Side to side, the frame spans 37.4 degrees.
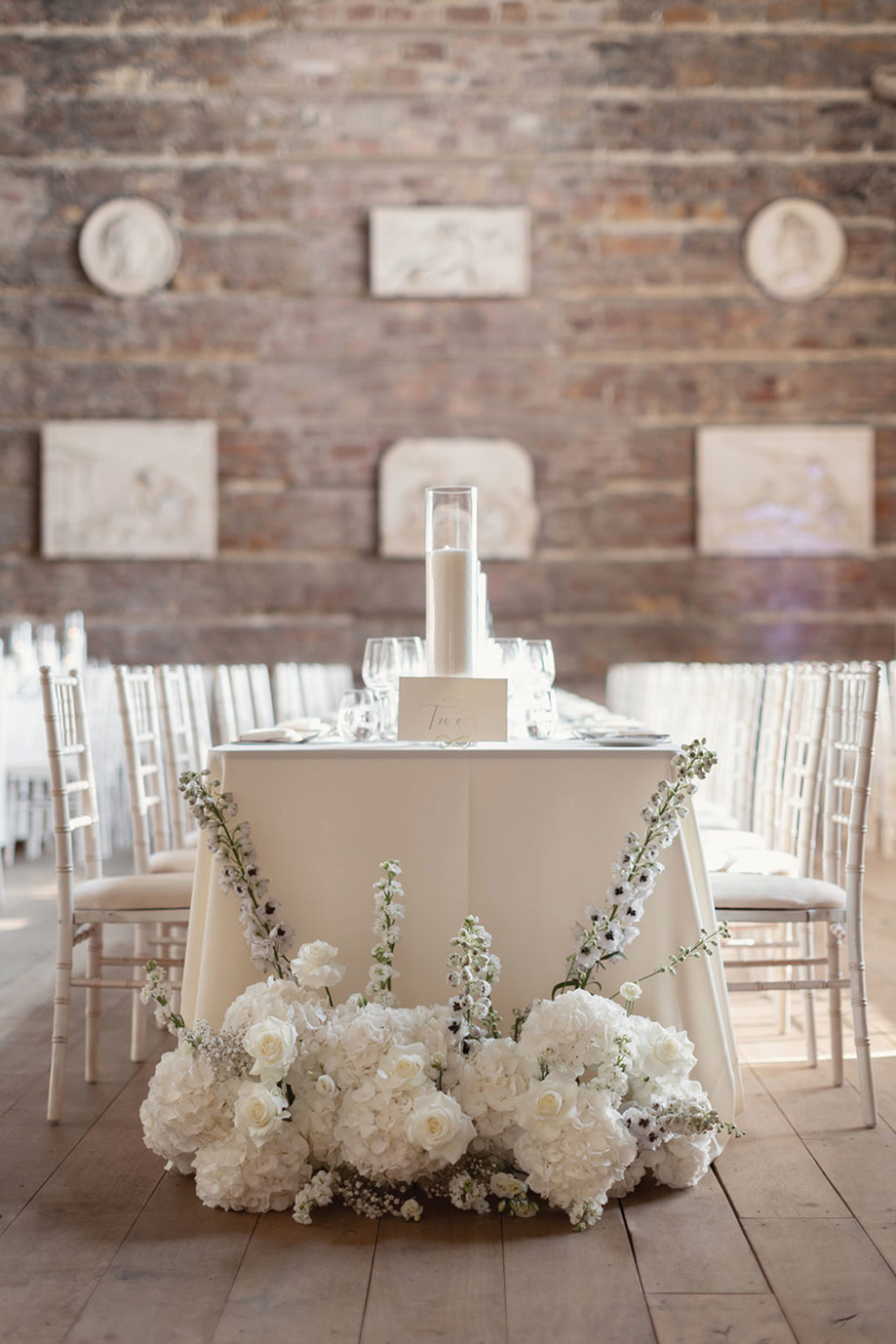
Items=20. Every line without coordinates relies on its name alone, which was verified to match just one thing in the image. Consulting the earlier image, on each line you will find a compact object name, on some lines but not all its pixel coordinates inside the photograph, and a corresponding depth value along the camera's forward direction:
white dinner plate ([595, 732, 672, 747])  2.43
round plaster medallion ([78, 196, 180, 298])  7.48
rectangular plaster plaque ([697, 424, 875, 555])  7.51
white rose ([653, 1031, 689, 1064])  2.17
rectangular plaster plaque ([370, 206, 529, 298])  7.46
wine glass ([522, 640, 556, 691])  2.73
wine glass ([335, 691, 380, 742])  2.62
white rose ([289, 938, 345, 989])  2.15
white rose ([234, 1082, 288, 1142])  2.06
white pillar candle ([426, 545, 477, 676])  2.55
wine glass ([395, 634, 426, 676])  2.75
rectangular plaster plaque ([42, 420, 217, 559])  7.48
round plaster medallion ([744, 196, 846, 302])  7.50
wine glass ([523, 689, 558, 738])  2.63
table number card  2.44
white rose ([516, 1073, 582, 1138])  2.04
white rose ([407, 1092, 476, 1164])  2.02
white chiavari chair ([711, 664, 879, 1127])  2.55
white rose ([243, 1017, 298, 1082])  2.08
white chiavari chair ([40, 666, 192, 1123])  2.62
